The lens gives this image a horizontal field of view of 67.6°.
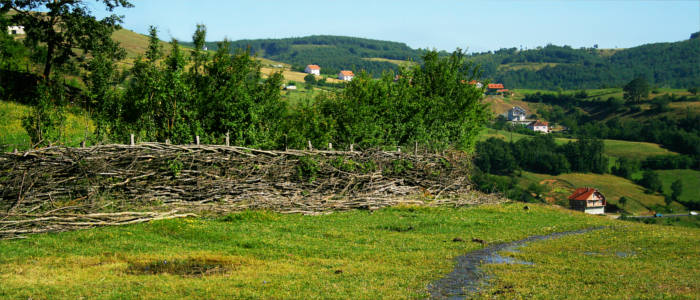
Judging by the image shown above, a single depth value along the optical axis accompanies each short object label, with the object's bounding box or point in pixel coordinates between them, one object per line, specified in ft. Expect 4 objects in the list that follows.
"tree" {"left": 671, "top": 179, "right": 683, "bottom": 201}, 350.43
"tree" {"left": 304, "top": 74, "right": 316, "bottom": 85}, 368.81
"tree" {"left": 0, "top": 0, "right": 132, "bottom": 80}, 115.96
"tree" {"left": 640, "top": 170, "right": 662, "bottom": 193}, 364.38
